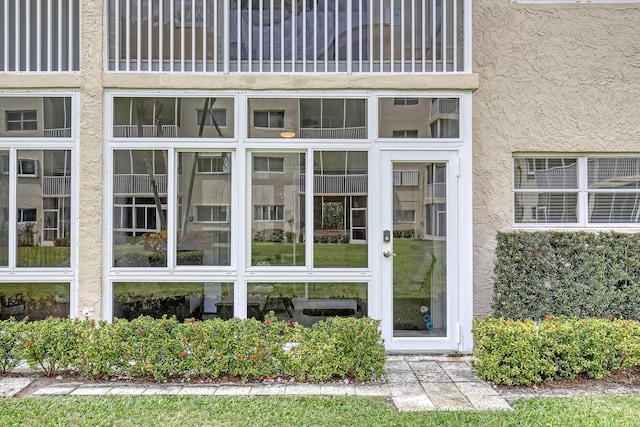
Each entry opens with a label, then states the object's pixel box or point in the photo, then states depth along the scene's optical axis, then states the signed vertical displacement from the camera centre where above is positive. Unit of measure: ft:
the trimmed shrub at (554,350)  14.11 -4.18
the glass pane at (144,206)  17.39 +0.58
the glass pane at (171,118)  17.40 +4.16
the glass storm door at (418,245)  17.48 -0.93
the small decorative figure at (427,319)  17.62 -3.91
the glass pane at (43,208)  17.38 +0.59
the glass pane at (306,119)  17.51 +4.13
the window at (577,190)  18.98 +1.34
